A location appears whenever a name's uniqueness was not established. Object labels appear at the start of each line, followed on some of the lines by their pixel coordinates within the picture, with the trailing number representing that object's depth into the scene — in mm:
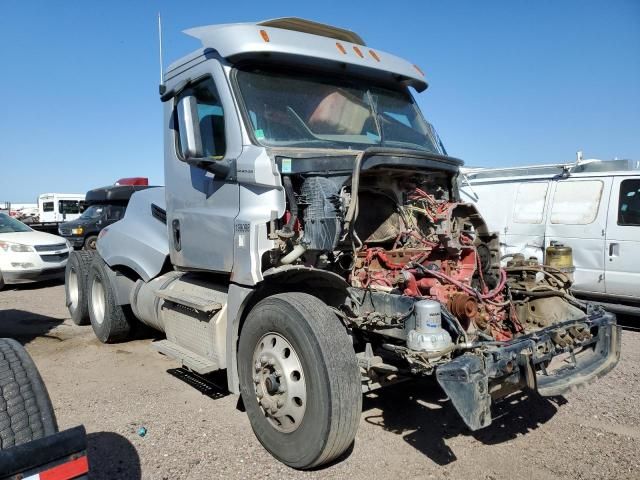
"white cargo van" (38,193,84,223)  28233
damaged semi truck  3203
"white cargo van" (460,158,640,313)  7832
